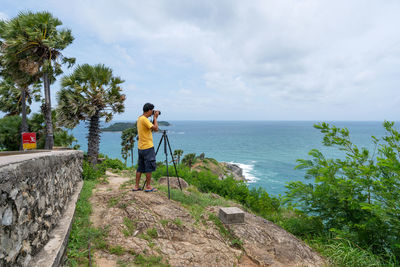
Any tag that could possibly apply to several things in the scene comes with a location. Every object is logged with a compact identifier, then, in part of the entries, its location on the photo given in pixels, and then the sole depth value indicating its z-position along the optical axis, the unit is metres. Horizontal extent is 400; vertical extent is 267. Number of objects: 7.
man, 5.46
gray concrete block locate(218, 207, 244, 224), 5.04
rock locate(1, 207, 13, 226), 1.89
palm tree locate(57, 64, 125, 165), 11.32
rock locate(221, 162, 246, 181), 45.85
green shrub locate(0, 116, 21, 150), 15.19
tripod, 5.59
